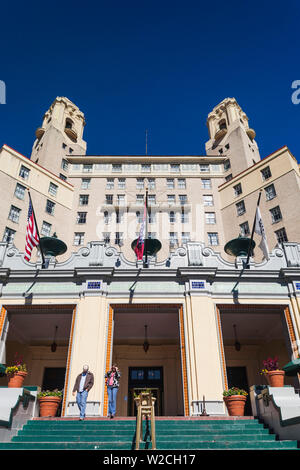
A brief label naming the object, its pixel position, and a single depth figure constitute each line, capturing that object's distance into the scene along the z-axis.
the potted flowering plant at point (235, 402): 13.59
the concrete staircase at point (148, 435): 9.59
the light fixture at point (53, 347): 19.20
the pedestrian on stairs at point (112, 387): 12.59
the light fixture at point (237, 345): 18.88
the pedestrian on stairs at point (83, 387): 12.43
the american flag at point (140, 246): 17.28
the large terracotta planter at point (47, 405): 13.44
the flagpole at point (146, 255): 17.39
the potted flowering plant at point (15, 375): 13.93
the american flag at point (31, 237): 16.42
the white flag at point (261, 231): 16.65
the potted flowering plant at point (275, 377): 13.27
